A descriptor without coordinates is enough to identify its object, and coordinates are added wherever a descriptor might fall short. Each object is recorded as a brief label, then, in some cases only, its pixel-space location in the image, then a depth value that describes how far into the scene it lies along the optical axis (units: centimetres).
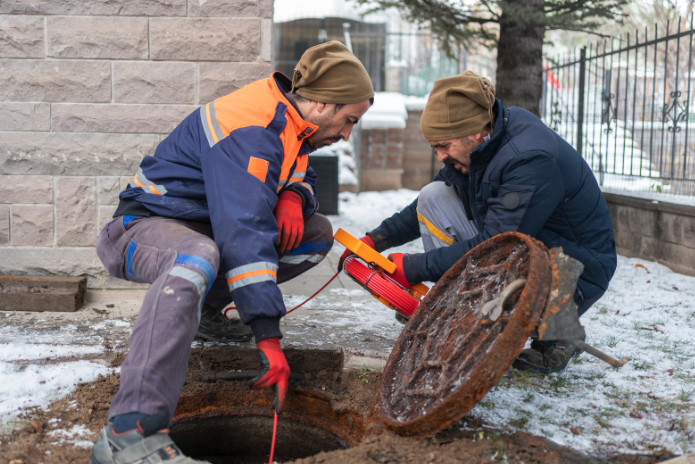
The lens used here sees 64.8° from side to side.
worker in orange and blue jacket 158
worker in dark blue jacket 223
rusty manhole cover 154
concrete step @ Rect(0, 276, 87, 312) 313
